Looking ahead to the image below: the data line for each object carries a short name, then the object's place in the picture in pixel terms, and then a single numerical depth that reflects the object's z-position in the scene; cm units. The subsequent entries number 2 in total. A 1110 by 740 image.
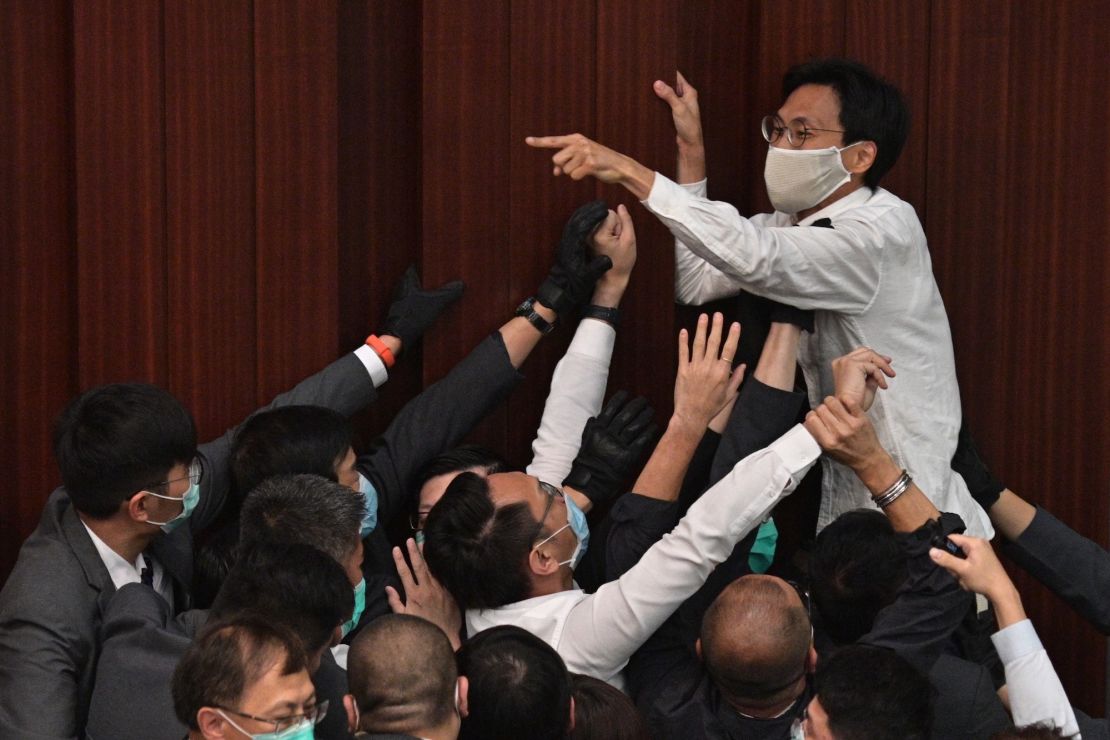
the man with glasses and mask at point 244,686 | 910
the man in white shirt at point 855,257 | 987
